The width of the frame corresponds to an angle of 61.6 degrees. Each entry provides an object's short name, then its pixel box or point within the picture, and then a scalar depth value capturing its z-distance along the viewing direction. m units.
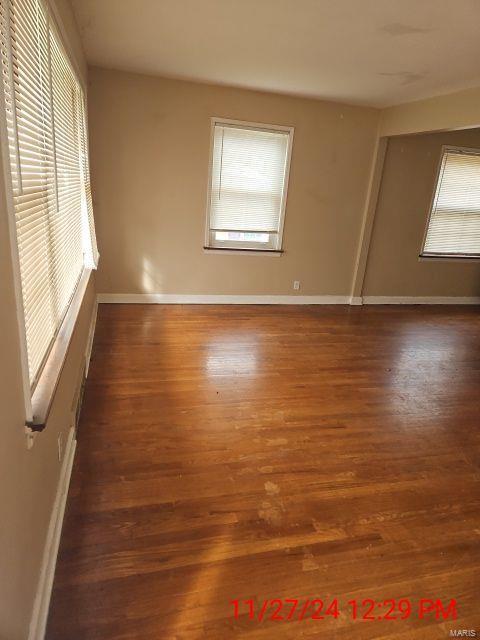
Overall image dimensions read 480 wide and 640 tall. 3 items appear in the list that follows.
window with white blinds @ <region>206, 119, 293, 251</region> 4.72
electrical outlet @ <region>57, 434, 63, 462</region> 1.83
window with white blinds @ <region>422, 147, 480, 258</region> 5.46
